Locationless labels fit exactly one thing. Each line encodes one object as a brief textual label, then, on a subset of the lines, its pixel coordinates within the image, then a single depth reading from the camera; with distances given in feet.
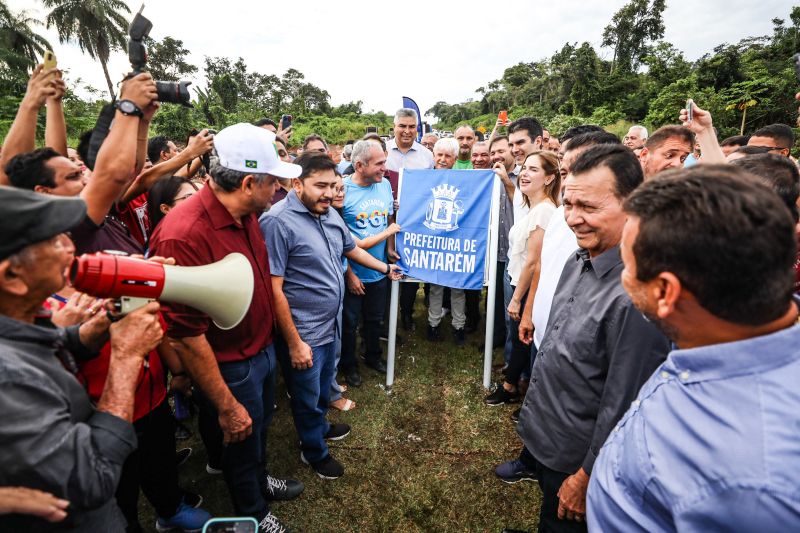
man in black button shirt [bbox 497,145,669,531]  5.32
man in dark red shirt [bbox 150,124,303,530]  6.72
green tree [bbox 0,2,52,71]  75.00
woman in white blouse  11.59
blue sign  13.89
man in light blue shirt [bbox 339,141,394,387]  13.98
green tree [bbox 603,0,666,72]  145.07
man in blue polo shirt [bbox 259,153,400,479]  9.21
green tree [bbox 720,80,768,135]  62.69
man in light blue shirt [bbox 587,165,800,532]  2.89
